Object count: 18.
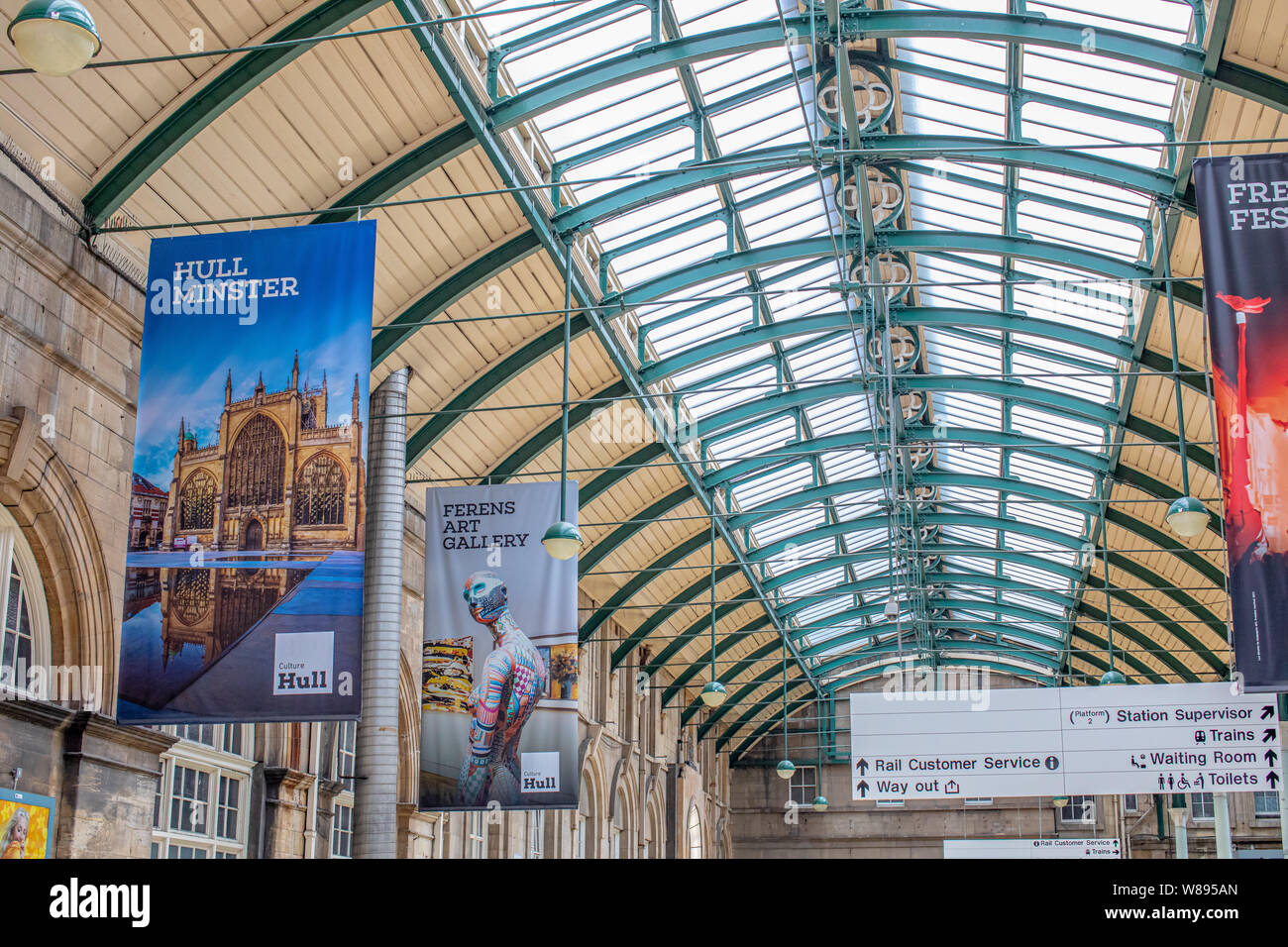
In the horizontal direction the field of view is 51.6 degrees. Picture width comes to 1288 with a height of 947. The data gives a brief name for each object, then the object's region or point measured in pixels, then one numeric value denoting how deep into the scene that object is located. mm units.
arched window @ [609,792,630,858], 35781
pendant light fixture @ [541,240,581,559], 14789
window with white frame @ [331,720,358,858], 20906
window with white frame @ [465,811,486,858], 26109
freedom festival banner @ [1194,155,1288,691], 10984
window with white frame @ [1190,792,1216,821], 48250
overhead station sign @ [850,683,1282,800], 17641
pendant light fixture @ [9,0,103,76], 8523
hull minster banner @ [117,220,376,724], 11117
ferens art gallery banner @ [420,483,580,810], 16641
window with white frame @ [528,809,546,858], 29469
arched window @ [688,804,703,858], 46288
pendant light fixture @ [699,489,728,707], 25828
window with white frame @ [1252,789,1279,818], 46719
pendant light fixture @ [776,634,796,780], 38094
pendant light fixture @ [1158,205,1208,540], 15390
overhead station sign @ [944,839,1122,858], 26547
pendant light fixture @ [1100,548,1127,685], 23728
